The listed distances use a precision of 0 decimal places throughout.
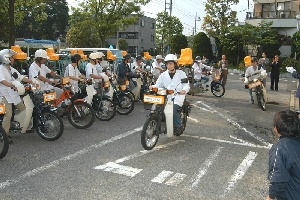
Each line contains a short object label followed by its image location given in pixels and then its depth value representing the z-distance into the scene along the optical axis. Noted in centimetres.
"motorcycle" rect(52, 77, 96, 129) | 788
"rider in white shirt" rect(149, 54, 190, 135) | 695
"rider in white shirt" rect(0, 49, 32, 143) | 646
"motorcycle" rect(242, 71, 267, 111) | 1133
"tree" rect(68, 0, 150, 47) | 3090
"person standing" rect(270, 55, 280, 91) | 1655
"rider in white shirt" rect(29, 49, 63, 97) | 765
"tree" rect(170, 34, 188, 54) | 3716
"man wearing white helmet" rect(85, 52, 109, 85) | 926
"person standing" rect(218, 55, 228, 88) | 1587
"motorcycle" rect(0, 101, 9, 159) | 568
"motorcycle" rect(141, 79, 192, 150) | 648
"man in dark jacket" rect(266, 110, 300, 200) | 261
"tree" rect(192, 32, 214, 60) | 3459
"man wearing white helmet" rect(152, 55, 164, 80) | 1347
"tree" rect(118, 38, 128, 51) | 5824
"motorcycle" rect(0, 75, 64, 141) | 685
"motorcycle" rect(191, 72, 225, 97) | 1443
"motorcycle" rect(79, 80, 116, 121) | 903
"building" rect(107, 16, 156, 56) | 6962
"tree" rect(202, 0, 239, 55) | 3597
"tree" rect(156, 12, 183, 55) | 4825
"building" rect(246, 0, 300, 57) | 3656
